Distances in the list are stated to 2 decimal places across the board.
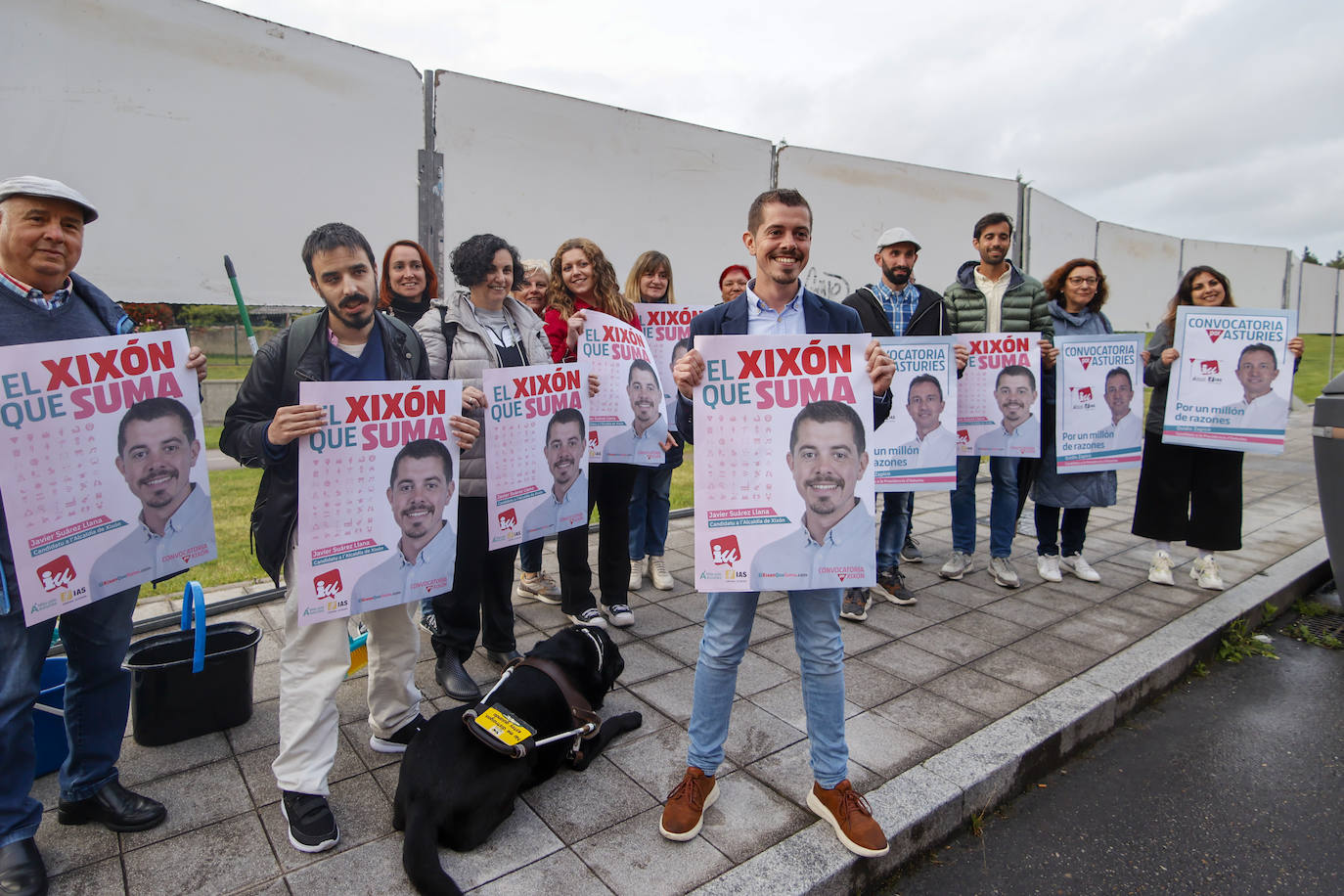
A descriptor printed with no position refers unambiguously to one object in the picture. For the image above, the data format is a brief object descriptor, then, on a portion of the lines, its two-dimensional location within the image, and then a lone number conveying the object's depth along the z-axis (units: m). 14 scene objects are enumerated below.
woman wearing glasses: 5.22
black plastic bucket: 3.08
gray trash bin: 4.55
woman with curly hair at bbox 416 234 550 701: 3.49
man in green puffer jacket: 5.07
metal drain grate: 4.92
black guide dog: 2.29
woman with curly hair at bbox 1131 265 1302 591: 5.16
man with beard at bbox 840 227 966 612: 4.82
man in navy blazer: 2.53
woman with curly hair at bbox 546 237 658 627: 4.33
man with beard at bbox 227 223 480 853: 2.52
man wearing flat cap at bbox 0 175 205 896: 2.26
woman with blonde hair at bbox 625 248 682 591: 5.29
